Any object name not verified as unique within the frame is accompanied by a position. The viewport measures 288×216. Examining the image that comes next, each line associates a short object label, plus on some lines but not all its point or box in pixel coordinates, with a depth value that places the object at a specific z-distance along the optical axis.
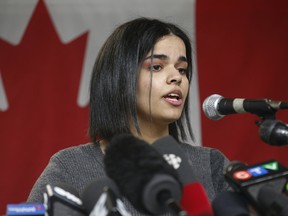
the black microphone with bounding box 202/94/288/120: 2.36
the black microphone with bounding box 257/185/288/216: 2.22
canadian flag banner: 3.19
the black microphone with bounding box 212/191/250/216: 2.27
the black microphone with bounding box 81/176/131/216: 2.21
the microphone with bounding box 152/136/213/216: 2.23
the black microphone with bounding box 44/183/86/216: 2.29
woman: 2.72
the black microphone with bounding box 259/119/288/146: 2.32
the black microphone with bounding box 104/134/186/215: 2.18
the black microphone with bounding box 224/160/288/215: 2.26
